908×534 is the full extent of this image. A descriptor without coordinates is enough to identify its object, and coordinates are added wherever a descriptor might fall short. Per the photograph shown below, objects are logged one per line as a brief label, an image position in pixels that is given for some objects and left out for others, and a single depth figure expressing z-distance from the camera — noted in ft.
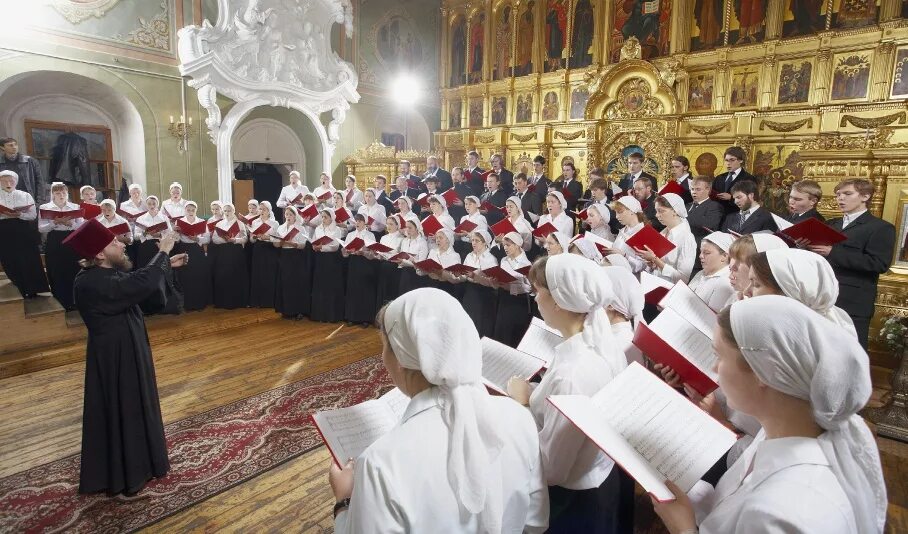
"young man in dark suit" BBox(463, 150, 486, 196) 33.86
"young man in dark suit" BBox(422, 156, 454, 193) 36.22
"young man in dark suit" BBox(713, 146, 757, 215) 22.18
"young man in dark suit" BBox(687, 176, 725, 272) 19.51
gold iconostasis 28.63
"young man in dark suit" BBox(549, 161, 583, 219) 30.49
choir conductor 10.85
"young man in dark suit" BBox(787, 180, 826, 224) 15.19
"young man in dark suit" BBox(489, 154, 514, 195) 32.73
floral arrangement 16.16
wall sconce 36.46
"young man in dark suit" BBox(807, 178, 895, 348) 13.91
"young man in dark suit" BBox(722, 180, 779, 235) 17.07
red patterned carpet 10.93
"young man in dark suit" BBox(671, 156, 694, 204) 24.93
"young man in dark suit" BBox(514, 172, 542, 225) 29.30
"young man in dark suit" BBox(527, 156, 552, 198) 31.07
